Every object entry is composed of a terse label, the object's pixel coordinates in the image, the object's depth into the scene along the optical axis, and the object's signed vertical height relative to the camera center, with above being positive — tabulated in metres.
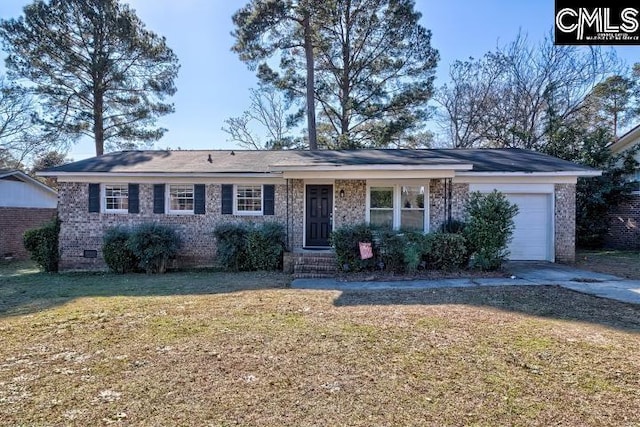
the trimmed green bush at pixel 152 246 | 11.02 -0.96
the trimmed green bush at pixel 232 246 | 11.24 -0.99
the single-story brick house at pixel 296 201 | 11.80 +0.34
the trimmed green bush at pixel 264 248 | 11.08 -1.02
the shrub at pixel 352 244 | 9.90 -0.81
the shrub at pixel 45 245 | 12.38 -1.06
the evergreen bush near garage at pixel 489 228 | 9.72 -0.39
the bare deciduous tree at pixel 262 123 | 25.03 +6.13
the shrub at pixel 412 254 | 9.49 -1.01
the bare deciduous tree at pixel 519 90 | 21.84 +7.20
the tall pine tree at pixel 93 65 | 19.47 +7.54
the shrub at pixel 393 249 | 9.64 -0.90
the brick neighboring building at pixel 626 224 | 15.36 -0.45
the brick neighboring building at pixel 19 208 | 16.55 +0.14
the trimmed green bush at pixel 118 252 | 11.34 -1.16
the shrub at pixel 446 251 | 9.85 -0.97
